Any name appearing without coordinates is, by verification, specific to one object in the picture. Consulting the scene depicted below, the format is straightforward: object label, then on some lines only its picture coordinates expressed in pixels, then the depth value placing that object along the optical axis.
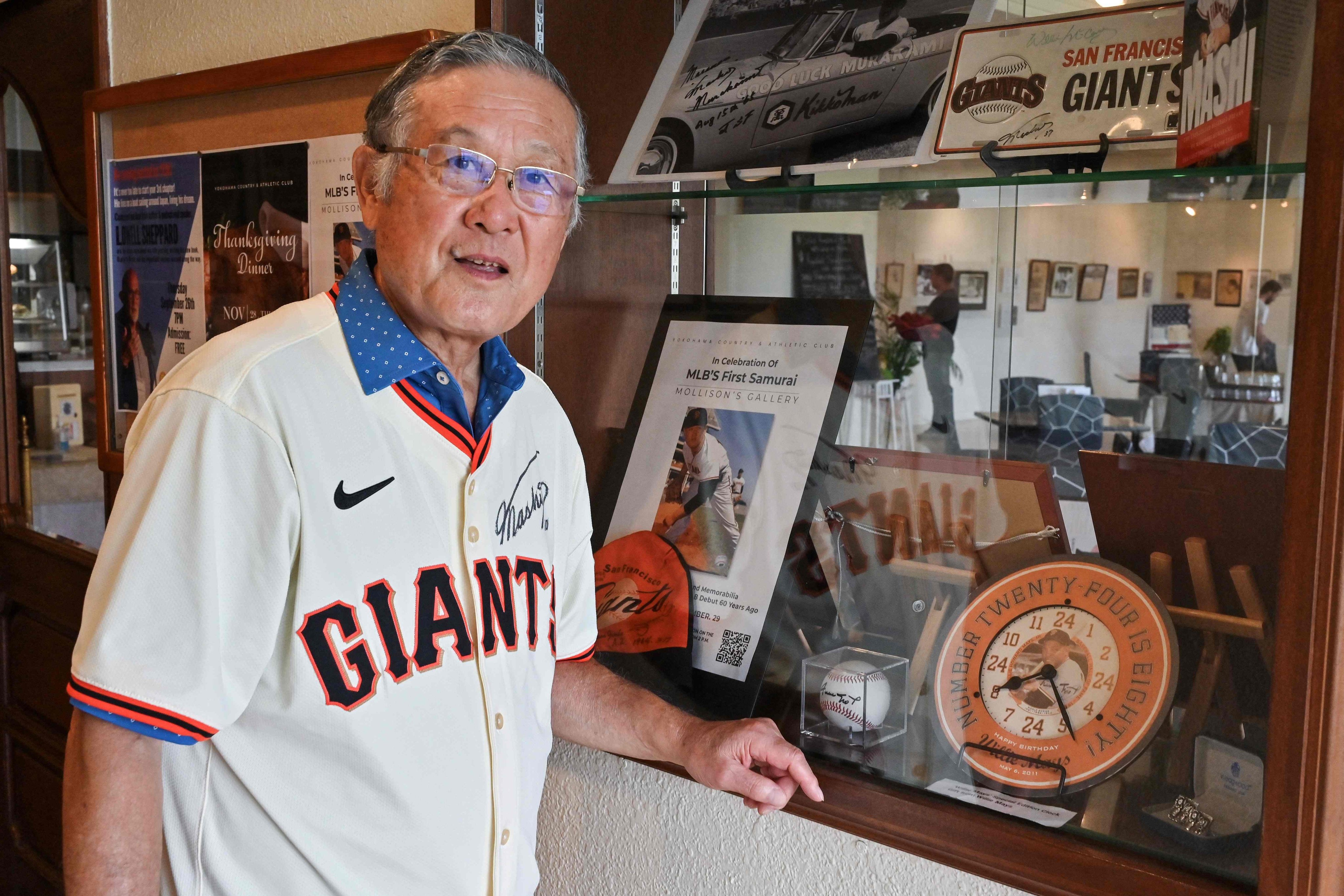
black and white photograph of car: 1.12
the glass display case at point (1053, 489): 0.90
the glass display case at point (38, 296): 2.40
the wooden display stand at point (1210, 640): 0.87
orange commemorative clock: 0.95
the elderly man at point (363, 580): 0.90
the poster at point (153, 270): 1.84
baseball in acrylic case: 1.10
